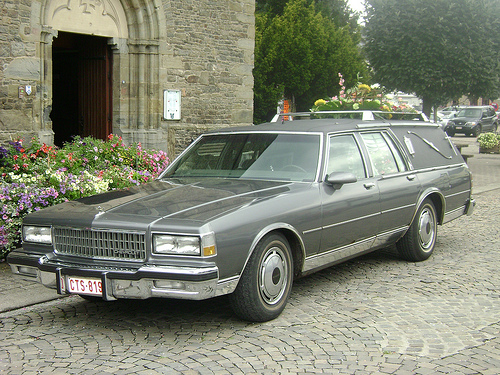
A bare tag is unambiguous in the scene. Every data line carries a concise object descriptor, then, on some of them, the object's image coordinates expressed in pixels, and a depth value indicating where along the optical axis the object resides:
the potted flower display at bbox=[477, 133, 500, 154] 27.61
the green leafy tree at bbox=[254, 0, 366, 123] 27.70
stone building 11.37
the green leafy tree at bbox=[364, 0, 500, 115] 22.83
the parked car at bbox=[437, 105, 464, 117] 52.03
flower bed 7.27
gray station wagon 4.73
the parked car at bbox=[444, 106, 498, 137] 41.91
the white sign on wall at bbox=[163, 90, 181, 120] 13.92
